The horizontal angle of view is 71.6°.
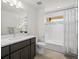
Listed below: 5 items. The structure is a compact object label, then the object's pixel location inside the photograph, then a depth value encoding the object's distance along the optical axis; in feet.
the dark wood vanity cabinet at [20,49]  3.41
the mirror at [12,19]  5.37
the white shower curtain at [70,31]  7.15
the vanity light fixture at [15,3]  5.96
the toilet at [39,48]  7.64
